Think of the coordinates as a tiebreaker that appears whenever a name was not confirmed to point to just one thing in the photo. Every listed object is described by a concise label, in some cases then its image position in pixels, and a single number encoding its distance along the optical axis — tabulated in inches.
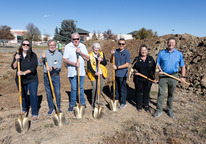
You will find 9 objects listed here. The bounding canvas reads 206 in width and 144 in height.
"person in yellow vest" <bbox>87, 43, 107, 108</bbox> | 167.8
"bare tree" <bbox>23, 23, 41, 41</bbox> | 1917.3
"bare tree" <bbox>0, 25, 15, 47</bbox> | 1485.2
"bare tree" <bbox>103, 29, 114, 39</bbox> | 1565.0
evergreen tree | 1532.1
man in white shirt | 157.8
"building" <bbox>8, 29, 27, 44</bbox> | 2481.3
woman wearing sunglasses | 142.1
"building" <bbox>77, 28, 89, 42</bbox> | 2075.5
